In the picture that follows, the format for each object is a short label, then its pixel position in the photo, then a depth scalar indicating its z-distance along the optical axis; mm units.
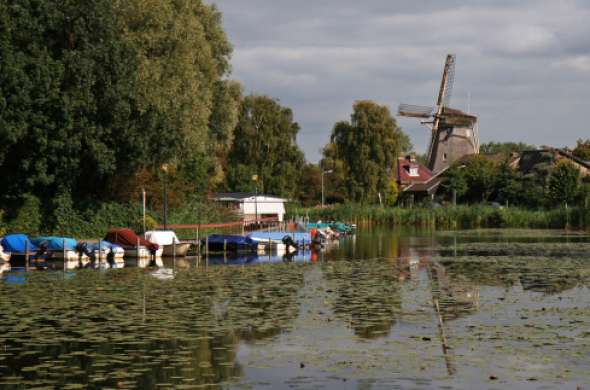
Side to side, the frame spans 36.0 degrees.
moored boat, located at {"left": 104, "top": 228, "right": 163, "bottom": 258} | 52594
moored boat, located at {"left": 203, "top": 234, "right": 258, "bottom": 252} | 60562
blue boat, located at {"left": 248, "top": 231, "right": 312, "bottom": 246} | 61750
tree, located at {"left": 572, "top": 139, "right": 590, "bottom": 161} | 130875
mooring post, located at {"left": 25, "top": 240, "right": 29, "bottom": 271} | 47125
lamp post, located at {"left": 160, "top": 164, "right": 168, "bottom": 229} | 61219
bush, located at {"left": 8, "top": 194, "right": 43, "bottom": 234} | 58438
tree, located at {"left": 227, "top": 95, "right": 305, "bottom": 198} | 130375
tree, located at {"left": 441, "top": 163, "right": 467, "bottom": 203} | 124500
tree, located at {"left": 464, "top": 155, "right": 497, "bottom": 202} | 124312
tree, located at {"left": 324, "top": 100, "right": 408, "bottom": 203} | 130625
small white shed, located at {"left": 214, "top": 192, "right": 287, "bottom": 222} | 106038
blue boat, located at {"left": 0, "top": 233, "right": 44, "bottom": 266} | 49406
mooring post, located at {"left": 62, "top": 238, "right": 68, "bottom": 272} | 49662
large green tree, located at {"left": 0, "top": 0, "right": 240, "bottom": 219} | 55250
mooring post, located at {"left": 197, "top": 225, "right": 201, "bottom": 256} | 55856
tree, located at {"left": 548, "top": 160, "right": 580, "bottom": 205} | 109375
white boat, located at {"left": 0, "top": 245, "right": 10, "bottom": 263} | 48494
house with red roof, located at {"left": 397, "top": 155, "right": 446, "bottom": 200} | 136000
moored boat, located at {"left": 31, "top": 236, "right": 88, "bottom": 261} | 49875
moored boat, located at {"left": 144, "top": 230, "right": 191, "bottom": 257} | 54844
